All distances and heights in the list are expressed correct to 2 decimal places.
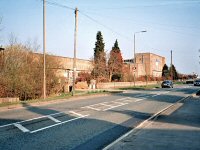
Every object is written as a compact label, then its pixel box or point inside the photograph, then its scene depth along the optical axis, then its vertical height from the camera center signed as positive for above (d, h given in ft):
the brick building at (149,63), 363.46 +22.80
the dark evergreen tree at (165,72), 365.40 +10.16
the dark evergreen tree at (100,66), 183.60 +8.78
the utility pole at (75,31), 93.20 +15.73
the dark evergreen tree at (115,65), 194.39 +9.84
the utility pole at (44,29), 77.15 +13.59
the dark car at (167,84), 187.16 -2.71
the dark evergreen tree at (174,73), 387.47 +8.86
